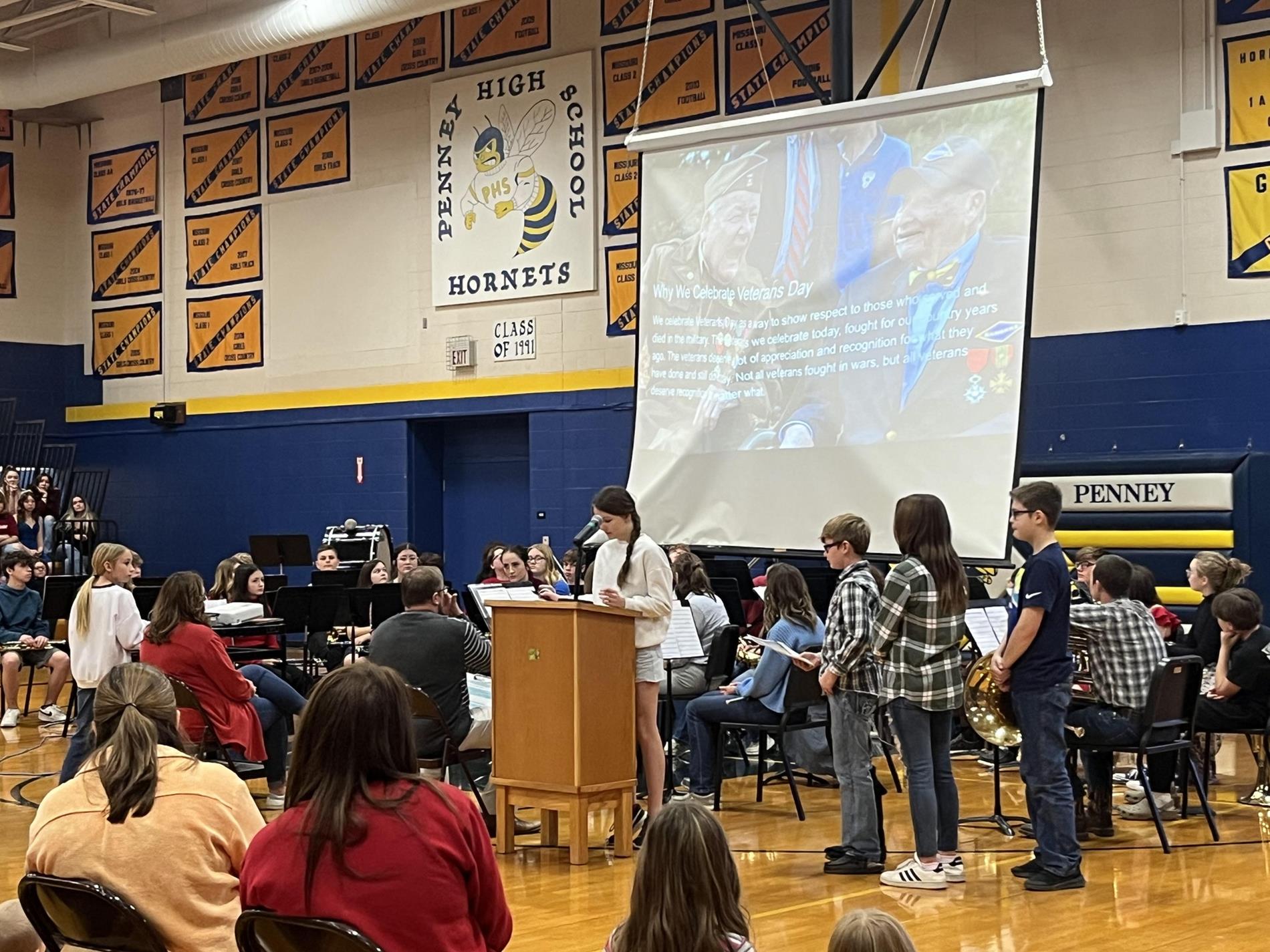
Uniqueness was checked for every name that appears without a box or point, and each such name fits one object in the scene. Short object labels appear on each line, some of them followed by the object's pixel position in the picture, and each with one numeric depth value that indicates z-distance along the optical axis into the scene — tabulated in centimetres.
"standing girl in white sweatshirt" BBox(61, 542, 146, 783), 779
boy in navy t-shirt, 567
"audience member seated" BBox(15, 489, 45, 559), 1583
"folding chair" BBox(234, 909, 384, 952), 262
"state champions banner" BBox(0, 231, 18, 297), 1778
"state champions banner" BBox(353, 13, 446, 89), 1512
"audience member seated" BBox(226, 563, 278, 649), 990
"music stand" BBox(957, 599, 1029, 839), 673
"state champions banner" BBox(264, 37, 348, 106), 1591
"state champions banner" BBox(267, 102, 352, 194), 1586
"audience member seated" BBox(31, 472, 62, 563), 1614
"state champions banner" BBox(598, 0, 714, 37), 1341
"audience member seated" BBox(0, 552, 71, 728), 1082
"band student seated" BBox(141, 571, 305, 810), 680
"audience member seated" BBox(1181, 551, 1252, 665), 785
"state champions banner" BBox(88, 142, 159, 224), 1753
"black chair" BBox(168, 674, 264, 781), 667
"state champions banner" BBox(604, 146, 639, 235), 1365
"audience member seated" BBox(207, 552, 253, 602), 1001
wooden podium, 624
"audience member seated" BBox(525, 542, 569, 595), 1048
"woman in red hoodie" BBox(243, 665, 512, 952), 268
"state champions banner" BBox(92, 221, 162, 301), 1747
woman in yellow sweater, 322
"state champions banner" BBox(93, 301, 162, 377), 1747
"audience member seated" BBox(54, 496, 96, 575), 1641
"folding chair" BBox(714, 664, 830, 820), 721
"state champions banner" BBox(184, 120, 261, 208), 1656
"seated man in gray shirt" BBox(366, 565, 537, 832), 646
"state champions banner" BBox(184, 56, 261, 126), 1659
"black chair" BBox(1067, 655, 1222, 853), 633
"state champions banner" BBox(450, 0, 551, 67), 1440
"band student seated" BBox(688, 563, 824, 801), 725
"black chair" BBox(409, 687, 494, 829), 632
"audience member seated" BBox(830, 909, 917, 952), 230
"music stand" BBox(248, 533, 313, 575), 1502
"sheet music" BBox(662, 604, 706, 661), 761
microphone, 643
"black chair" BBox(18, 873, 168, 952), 308
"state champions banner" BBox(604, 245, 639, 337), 1368
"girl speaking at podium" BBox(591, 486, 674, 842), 653
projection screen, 884
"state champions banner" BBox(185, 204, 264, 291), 1656
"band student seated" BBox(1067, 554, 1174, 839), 639
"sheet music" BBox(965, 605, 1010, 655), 668
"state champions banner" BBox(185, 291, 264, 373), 1653
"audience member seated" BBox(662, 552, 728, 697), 807
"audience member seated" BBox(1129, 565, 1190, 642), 820
